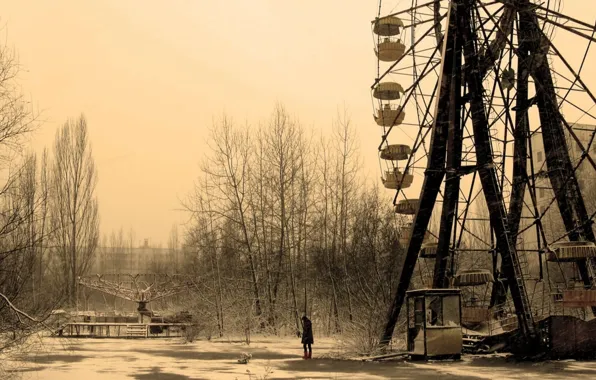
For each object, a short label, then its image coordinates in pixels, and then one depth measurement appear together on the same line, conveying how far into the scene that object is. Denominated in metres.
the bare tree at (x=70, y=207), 57.38
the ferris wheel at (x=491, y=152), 22.31
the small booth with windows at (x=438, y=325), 21.59
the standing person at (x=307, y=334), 24.25
